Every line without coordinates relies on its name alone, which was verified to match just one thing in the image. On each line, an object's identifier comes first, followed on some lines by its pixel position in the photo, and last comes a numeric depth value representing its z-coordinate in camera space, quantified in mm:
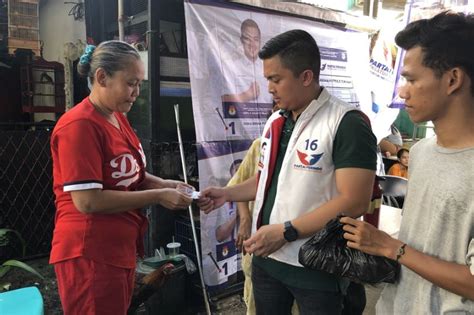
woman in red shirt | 1561
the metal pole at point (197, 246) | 2980
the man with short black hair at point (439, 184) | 969
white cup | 3224
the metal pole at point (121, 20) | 3502
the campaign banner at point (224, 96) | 3133
